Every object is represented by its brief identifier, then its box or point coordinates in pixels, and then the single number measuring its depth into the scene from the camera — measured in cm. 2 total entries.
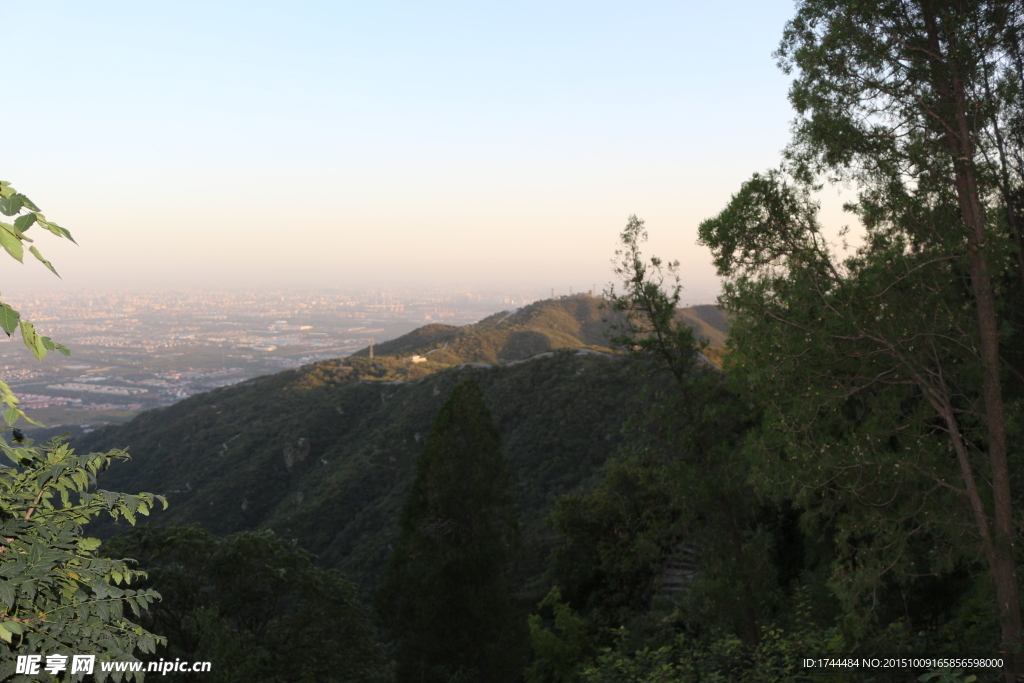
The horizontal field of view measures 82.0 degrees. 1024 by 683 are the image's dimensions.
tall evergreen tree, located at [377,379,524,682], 1393
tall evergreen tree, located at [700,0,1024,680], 738
